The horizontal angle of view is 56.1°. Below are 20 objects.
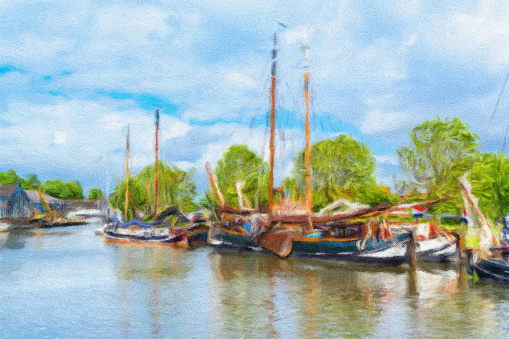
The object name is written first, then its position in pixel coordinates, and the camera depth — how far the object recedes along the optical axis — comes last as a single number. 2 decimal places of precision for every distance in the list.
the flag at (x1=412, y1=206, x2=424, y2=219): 45.72
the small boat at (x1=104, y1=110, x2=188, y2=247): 55.47
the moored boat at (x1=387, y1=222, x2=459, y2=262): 36.50
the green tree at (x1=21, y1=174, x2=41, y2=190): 157.00
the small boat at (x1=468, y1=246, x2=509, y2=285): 25.30
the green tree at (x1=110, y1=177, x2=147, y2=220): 88.31
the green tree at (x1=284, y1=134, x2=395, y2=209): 65.94
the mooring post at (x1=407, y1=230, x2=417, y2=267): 33.09
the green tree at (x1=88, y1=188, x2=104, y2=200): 196.50
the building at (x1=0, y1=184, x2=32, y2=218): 109.56
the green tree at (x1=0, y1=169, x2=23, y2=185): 143.50
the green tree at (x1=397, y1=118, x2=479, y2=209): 54.22
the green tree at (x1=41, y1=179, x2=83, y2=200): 174.62
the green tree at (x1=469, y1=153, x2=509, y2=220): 45.38
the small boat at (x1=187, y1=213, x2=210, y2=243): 59.14
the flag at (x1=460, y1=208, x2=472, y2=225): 35.73
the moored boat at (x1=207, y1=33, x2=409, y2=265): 34.88
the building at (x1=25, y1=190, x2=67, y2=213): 126.05
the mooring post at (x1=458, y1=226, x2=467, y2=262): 34.34
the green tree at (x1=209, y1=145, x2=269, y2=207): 74.94
